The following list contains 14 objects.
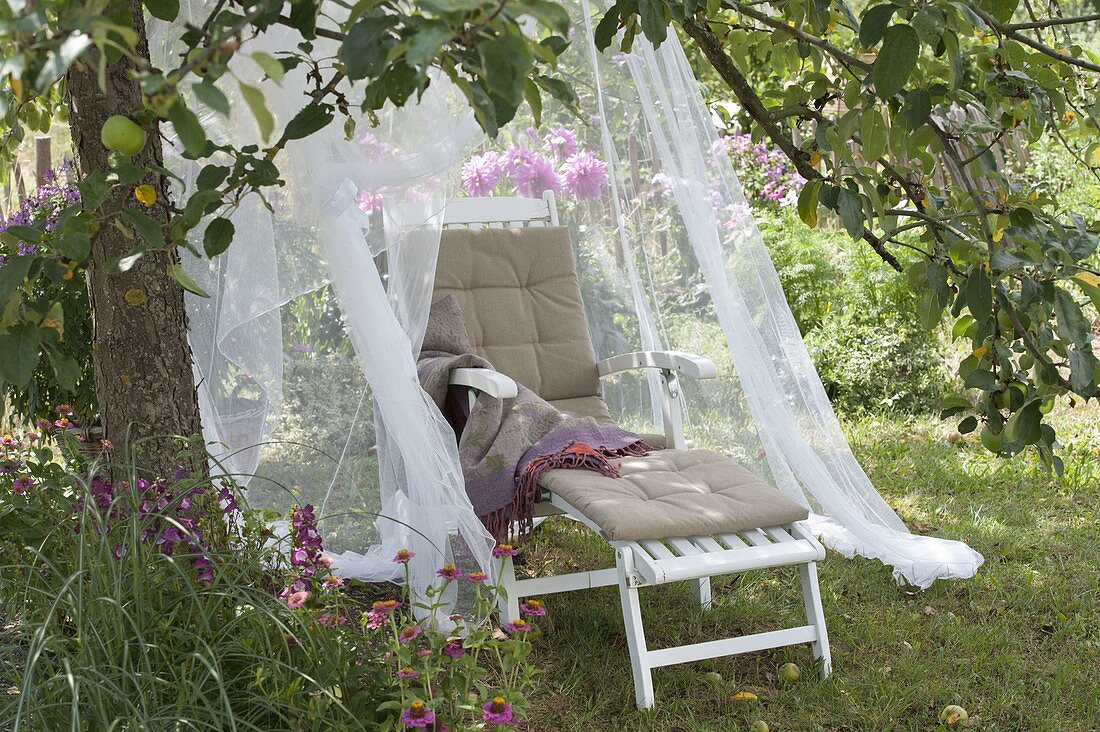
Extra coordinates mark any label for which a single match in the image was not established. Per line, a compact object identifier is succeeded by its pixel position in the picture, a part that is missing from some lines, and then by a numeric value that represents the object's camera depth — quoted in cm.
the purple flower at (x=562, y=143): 358
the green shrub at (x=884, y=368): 488
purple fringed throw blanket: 294
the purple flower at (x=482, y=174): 366
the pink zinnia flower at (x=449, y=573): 188
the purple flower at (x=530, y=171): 364
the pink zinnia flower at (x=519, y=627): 176
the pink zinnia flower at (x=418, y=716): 159
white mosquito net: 244
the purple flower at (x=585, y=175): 358
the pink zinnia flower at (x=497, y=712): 165
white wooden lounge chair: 253
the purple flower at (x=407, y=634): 178
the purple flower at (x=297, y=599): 173
